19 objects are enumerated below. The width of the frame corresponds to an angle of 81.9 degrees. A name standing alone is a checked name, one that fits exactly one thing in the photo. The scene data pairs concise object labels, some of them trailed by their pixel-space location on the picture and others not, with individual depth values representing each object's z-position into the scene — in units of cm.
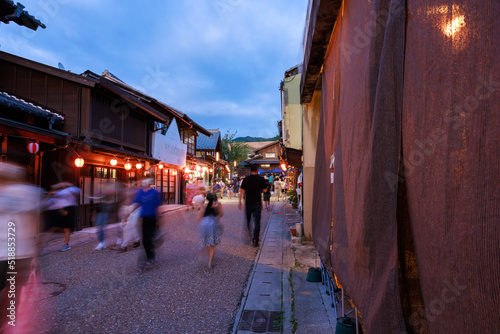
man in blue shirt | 581
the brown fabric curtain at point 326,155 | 312
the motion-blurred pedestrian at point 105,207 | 708
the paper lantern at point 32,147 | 788
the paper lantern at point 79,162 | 988
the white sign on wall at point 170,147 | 1648
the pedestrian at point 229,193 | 2823
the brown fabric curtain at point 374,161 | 146
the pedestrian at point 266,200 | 1711
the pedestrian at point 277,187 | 2732
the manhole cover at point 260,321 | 329
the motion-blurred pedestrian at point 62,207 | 655
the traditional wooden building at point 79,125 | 957
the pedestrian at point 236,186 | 3231
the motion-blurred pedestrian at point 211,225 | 570
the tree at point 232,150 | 4791
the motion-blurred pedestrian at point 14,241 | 263
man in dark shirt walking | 756
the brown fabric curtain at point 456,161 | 87
